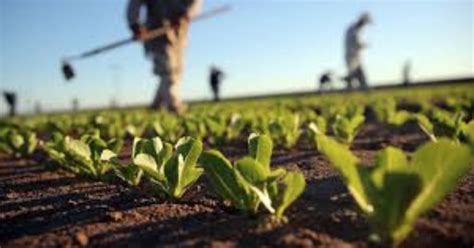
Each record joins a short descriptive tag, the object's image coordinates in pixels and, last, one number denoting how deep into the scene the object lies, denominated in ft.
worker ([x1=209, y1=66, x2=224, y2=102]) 60.95
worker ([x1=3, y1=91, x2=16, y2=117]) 72.40
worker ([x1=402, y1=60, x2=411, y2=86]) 77.51
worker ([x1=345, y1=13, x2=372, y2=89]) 55.83
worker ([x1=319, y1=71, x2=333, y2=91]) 52.91
